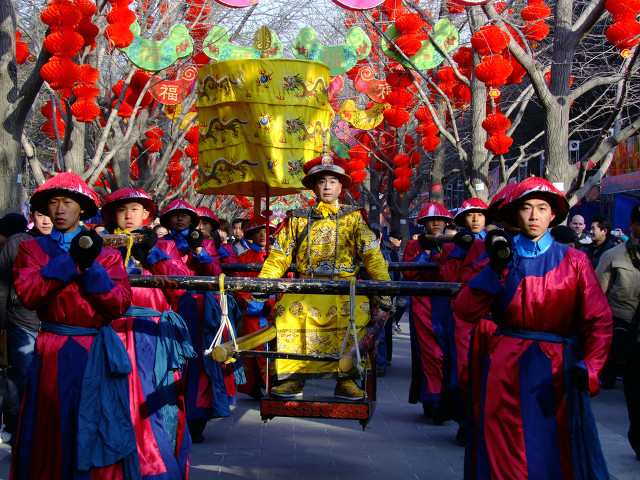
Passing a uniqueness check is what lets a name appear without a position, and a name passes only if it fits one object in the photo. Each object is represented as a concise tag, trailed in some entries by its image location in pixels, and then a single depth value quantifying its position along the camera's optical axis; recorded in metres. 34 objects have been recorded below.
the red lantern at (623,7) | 9.47
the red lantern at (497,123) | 12.39
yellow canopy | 7.21
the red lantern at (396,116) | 16.56
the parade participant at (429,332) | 7.69
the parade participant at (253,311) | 8.48
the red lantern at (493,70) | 11.49
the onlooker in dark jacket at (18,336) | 6.14
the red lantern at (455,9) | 13.68
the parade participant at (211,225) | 8.21
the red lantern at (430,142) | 17.06
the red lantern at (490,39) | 10.77
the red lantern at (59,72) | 8.72
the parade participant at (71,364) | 3.93
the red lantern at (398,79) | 15.59
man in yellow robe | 5.34
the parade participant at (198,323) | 6.81
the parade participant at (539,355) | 3.66
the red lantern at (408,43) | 13.10
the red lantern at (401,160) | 21.23
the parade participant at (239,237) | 12.29
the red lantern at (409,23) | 13.04
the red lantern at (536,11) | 11.83
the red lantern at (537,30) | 12.40
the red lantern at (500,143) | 12.35
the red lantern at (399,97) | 15.96
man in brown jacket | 6.00
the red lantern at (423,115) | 16.86
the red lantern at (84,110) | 10.50
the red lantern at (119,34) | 10.34
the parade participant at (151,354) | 4.86
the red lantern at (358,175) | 22.76
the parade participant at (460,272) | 6.52
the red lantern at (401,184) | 21.16
